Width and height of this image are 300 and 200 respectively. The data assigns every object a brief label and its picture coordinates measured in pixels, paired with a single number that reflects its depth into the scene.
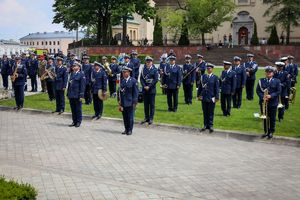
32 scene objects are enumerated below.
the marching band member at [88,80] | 19.02
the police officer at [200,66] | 20.77
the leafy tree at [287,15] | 49.75
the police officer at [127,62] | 19.49
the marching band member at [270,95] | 12.38
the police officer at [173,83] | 17.08
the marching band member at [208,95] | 13.41
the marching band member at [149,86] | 14.73
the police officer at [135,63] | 21.92
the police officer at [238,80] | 18.12
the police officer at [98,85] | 15.74
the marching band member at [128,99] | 13.24
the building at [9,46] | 101.15
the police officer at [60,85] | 16.64
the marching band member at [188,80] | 19.31
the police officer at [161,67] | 19.13
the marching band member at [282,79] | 14.91
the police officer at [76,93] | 14.52
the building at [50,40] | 134.00
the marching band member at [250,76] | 20.36
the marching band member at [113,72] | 21.33
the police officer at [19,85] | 17.67
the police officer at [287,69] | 17.06
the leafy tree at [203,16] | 53.06
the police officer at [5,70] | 26.02
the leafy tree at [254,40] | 53.89
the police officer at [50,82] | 20.35
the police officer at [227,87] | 16.31
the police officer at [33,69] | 24.34
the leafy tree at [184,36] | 54.45
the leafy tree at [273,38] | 52.00
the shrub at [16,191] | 5.59
